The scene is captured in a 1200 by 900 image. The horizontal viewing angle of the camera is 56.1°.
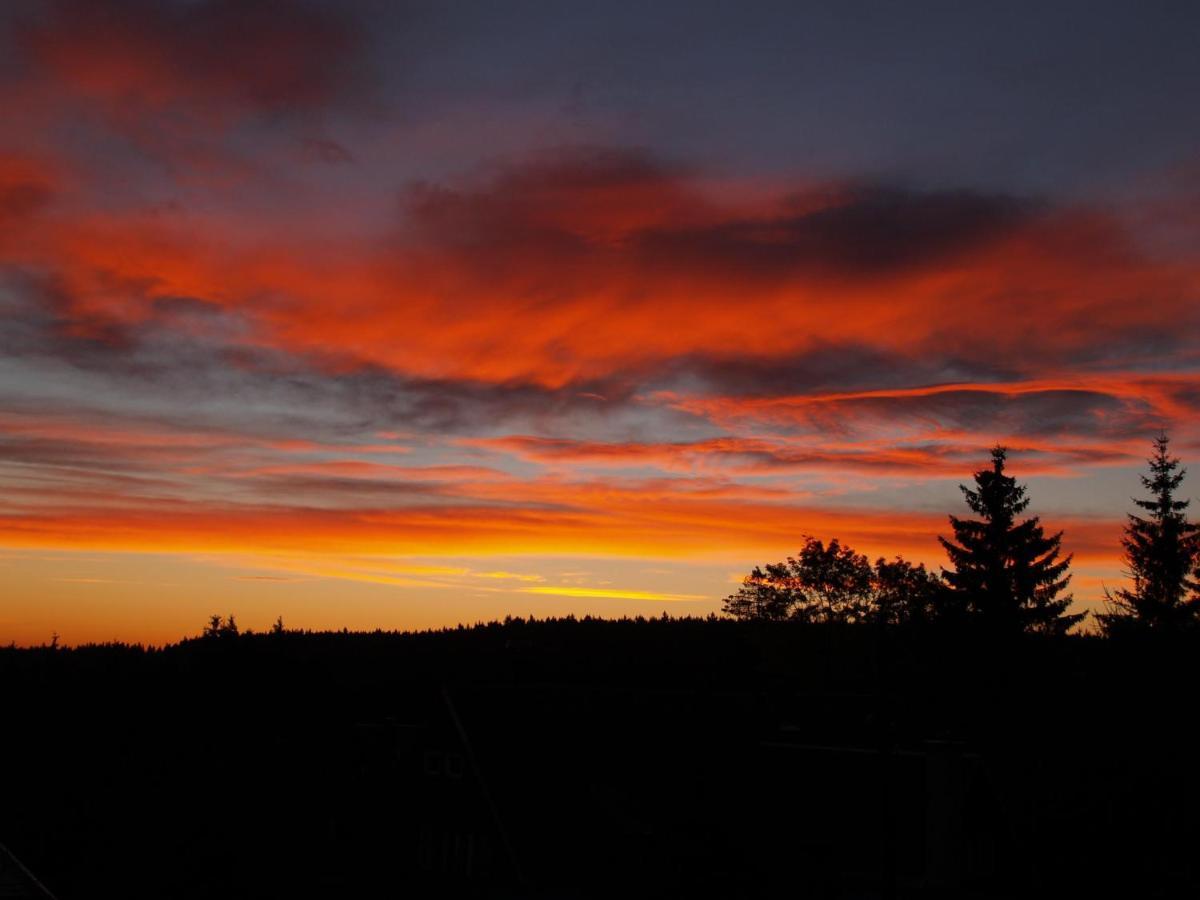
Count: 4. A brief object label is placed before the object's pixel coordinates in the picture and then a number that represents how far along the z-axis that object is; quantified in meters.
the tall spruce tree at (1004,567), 89.38
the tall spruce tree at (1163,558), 85.81
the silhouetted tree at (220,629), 97.88
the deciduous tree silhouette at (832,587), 119.25
